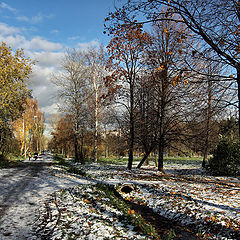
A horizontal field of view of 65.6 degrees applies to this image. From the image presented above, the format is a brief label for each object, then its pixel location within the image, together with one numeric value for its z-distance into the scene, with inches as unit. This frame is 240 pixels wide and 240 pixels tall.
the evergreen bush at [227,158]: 505.3
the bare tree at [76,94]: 925.8
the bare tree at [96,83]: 882.8
